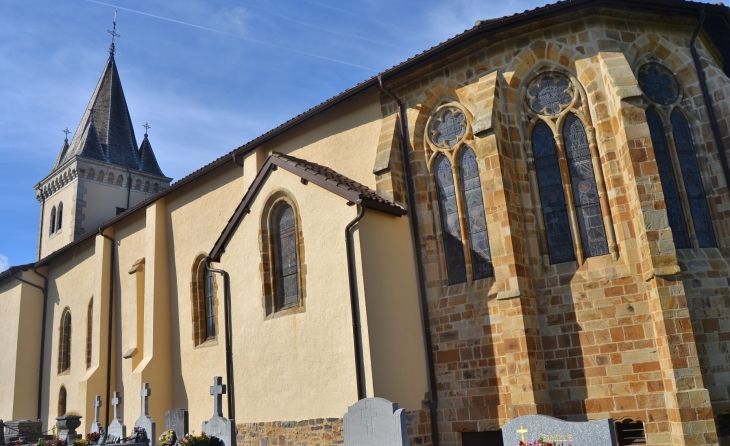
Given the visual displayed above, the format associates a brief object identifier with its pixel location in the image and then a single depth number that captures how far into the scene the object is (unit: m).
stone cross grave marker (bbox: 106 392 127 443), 15.38
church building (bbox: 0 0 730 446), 10.30
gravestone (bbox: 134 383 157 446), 13.84
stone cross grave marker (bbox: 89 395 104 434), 17.53
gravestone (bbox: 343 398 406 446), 8.50
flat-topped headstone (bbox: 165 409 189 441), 13.02
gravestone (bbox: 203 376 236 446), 11.44
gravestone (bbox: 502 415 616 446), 6.91
